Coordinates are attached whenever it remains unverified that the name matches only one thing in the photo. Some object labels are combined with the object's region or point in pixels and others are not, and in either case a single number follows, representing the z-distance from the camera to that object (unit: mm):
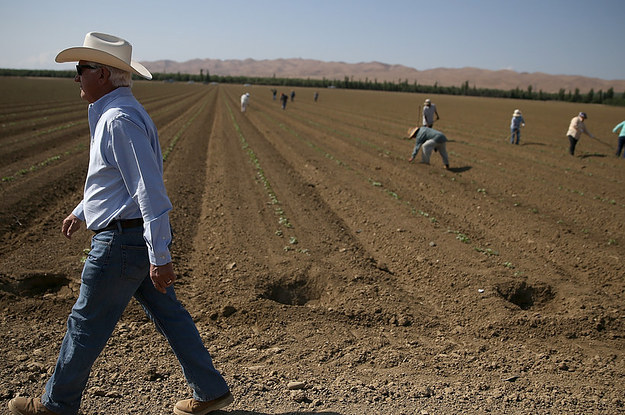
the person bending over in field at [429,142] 12875
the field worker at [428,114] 16891
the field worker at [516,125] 19003
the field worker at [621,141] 16125
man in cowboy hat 2510
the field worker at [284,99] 36500
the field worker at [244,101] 29891
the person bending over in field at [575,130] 16344
